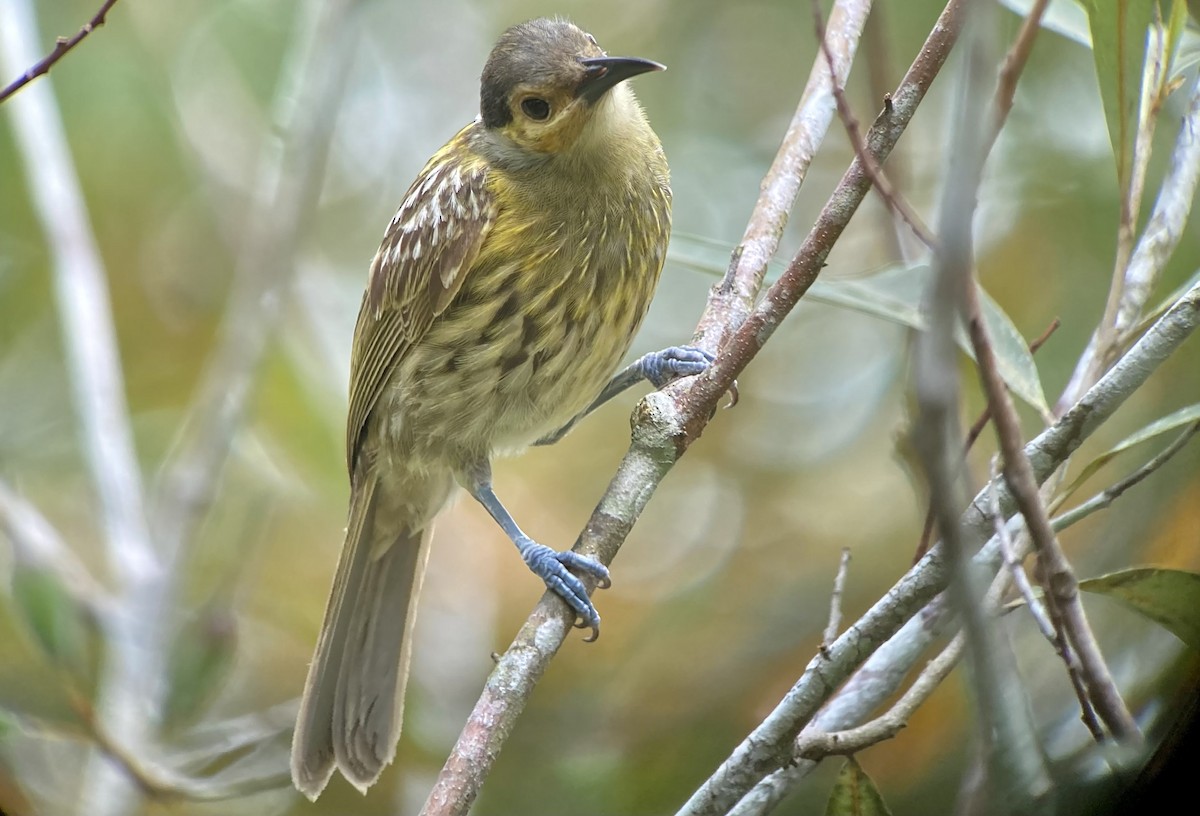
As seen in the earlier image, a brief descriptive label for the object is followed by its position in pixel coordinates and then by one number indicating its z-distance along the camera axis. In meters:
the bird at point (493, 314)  6.53
